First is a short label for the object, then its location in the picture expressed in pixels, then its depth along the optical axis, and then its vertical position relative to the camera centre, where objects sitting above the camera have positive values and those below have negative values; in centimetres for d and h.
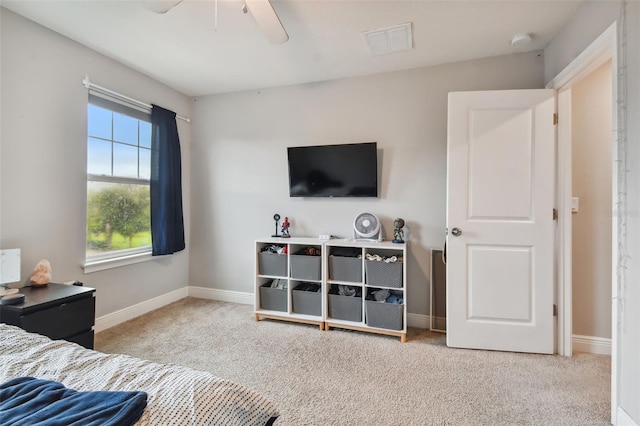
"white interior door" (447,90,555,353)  229 -6
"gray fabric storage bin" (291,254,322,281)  282 -52
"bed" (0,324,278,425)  84 -53
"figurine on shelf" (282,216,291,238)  317 -17
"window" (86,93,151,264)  270 +31
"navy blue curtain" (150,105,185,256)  315 +32
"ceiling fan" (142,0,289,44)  162 +110
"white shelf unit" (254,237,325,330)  283 -67
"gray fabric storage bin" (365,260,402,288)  258 -53
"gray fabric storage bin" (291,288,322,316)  283 -86
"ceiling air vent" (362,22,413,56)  224 +136
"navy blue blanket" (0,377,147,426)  73 -51
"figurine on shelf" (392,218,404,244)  275 -18
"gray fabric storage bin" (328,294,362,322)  271 -87
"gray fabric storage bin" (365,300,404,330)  255 -88
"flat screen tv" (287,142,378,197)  293 +42
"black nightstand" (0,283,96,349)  175 -62
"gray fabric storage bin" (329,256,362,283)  271 -51
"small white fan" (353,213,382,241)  286 -14
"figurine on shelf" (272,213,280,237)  324 -5
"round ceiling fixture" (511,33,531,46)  227 +133
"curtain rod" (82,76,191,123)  253 +108
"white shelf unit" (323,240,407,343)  257 -65
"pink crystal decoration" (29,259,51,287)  213 -45
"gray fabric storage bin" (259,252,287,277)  294 -51
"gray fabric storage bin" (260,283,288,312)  294 -86
